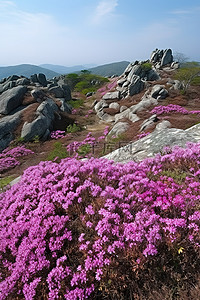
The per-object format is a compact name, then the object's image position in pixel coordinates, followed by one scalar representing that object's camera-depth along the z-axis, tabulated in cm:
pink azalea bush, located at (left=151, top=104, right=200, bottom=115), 2629
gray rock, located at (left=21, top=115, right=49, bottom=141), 2797
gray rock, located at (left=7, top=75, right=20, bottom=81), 5094
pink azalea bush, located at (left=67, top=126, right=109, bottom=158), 1727
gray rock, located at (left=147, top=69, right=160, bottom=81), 5886
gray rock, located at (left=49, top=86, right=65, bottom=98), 4691
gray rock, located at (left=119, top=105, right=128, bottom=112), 3840
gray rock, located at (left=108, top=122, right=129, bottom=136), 2355
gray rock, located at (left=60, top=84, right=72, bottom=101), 5106
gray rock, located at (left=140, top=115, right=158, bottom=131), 2078
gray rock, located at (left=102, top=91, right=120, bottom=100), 4788
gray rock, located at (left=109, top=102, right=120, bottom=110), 4152
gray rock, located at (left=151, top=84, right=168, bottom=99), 3775
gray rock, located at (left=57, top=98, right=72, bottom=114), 4089
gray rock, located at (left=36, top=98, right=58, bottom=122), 3209
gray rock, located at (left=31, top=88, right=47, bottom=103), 3638
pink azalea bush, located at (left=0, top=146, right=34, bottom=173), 2123
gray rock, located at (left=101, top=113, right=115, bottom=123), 3708
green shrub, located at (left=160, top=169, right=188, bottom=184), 463
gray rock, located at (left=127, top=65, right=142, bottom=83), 5820
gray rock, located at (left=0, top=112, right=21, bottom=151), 2775
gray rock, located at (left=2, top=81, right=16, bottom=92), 4197
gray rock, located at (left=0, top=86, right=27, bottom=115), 3306
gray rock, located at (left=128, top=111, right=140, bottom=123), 2768
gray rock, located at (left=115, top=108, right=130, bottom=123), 3284
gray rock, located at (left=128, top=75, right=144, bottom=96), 4699
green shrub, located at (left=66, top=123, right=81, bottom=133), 2984
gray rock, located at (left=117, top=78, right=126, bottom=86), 5844
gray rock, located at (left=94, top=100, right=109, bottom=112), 4331
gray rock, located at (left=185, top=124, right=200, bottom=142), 770
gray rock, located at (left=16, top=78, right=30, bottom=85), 4330
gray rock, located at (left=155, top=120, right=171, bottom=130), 1889
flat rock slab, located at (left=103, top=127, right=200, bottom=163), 746
